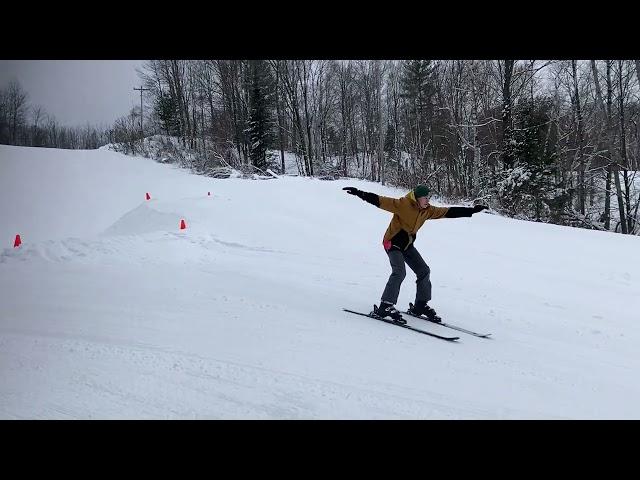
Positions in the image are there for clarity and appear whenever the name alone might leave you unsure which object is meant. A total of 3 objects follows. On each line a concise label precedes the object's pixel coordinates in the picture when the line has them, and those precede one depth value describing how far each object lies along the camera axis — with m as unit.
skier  5.05
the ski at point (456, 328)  4.93
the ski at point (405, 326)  4.68
